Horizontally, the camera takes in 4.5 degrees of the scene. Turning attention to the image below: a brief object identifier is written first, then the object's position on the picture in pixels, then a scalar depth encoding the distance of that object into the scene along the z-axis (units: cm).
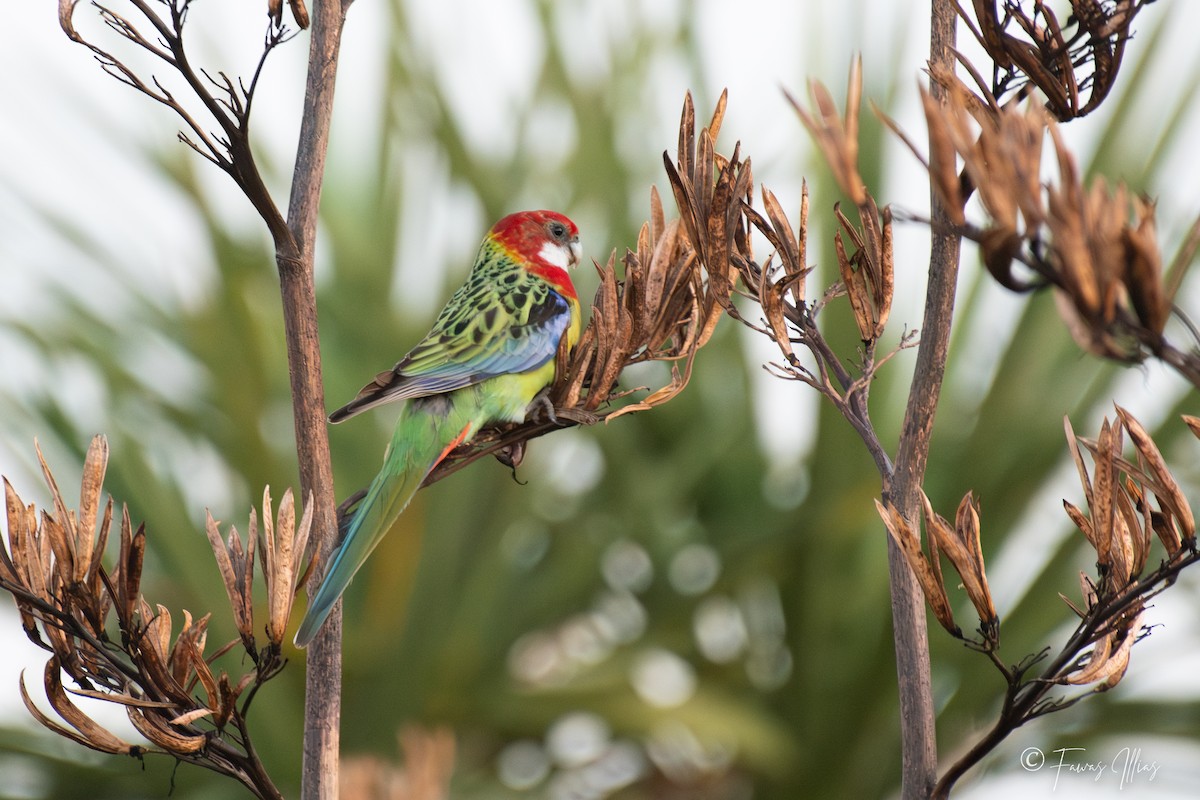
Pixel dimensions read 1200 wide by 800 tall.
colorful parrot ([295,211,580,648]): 829
